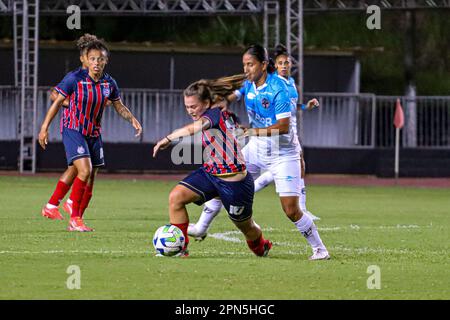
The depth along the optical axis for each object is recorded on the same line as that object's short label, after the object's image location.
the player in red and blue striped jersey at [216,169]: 10.66
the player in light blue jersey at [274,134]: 11.34
